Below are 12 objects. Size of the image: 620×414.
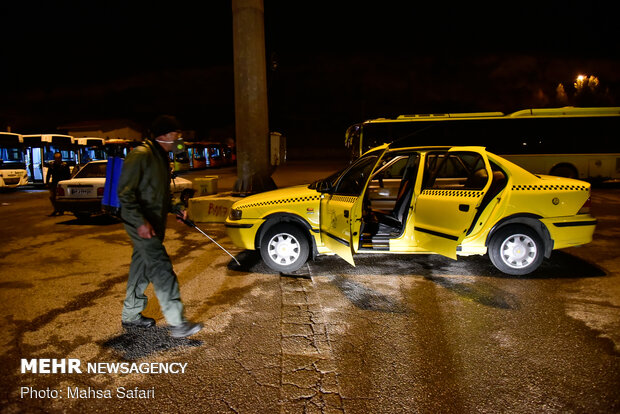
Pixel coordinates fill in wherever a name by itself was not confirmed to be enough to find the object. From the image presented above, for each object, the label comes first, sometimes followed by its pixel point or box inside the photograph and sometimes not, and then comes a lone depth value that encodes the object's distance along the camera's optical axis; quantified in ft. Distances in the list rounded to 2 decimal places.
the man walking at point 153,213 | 10.56
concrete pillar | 31.89
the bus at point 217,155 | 120.57
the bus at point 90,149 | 74.33
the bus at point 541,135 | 52.80
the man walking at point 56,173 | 35.29
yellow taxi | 15.97
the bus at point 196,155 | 106.52
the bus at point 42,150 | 64.64
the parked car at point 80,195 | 30.71
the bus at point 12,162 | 58.44
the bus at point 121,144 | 76.48
